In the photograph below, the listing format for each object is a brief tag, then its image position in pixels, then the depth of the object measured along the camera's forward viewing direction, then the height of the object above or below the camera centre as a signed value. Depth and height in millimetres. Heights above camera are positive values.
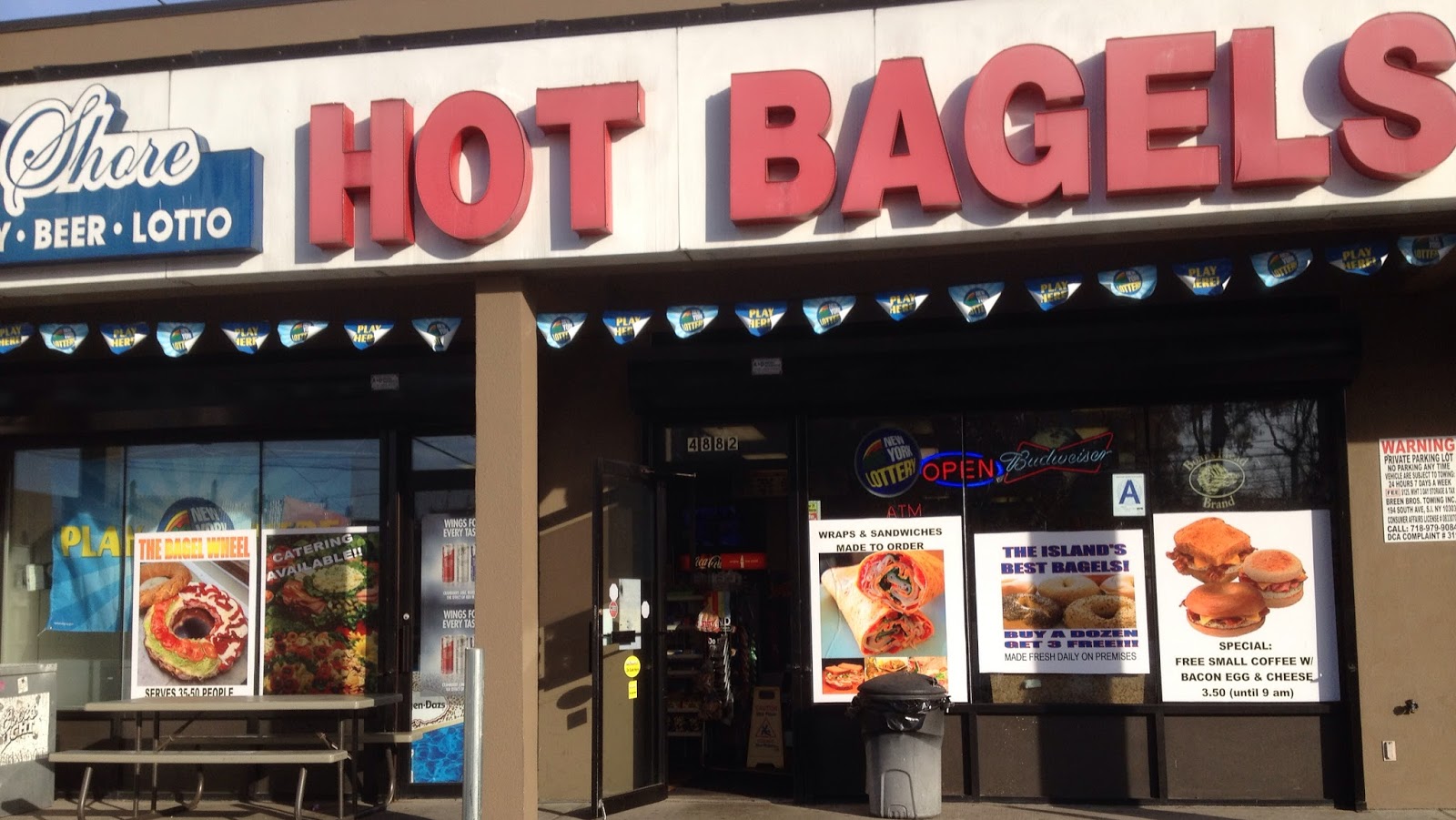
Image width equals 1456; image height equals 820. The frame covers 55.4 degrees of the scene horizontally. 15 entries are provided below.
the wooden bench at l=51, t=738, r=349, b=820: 9922 -1402
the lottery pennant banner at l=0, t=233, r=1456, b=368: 8523 +1663
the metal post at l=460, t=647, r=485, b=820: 7379 -952
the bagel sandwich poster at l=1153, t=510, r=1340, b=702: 9984 -452
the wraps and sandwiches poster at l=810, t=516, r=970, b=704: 10539 -352
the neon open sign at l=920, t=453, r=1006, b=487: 10570 +644
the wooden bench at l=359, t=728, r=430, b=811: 10781 -1397
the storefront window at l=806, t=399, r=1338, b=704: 10109 +114
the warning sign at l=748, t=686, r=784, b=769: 12336 -1559
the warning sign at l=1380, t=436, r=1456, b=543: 9883 +420
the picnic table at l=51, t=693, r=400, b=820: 10117 -1364
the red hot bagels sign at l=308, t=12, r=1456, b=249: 7816 +2482
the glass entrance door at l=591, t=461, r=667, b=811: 10273 -616
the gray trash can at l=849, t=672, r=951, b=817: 9516 -1278
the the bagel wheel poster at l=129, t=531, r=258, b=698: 11633 -434
